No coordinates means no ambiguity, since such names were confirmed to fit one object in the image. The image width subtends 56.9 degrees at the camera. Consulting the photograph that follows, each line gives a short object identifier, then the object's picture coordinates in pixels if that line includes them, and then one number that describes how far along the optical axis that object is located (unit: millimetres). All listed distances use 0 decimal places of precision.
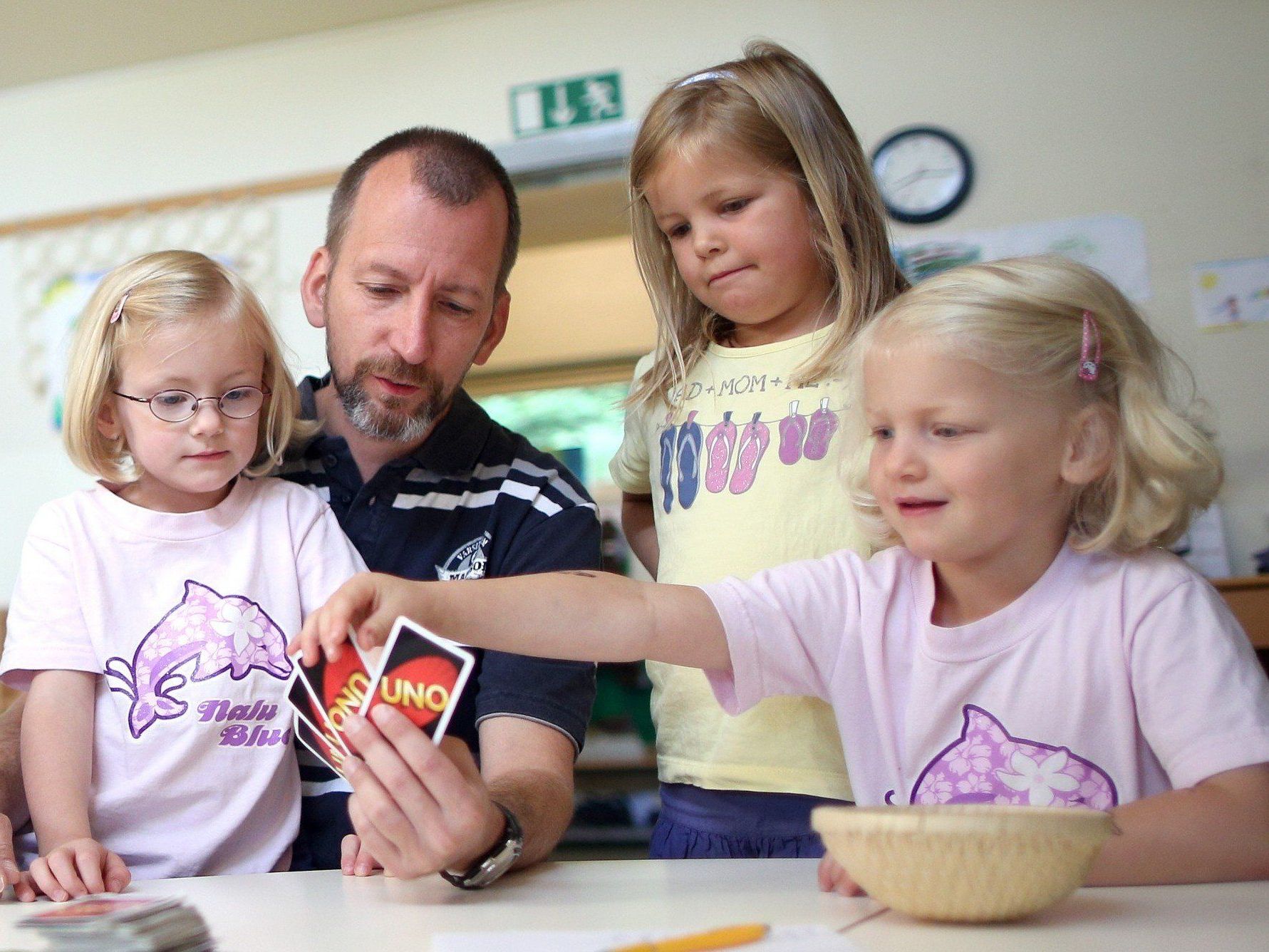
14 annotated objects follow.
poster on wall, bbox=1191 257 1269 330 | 3316
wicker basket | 793
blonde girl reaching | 1118
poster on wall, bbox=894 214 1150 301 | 3406
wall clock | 3502
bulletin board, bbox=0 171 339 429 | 4027
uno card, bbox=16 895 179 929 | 802
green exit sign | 3770
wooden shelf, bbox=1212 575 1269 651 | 2967
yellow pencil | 762
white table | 820
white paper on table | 805
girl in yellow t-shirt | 1437
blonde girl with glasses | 1388
